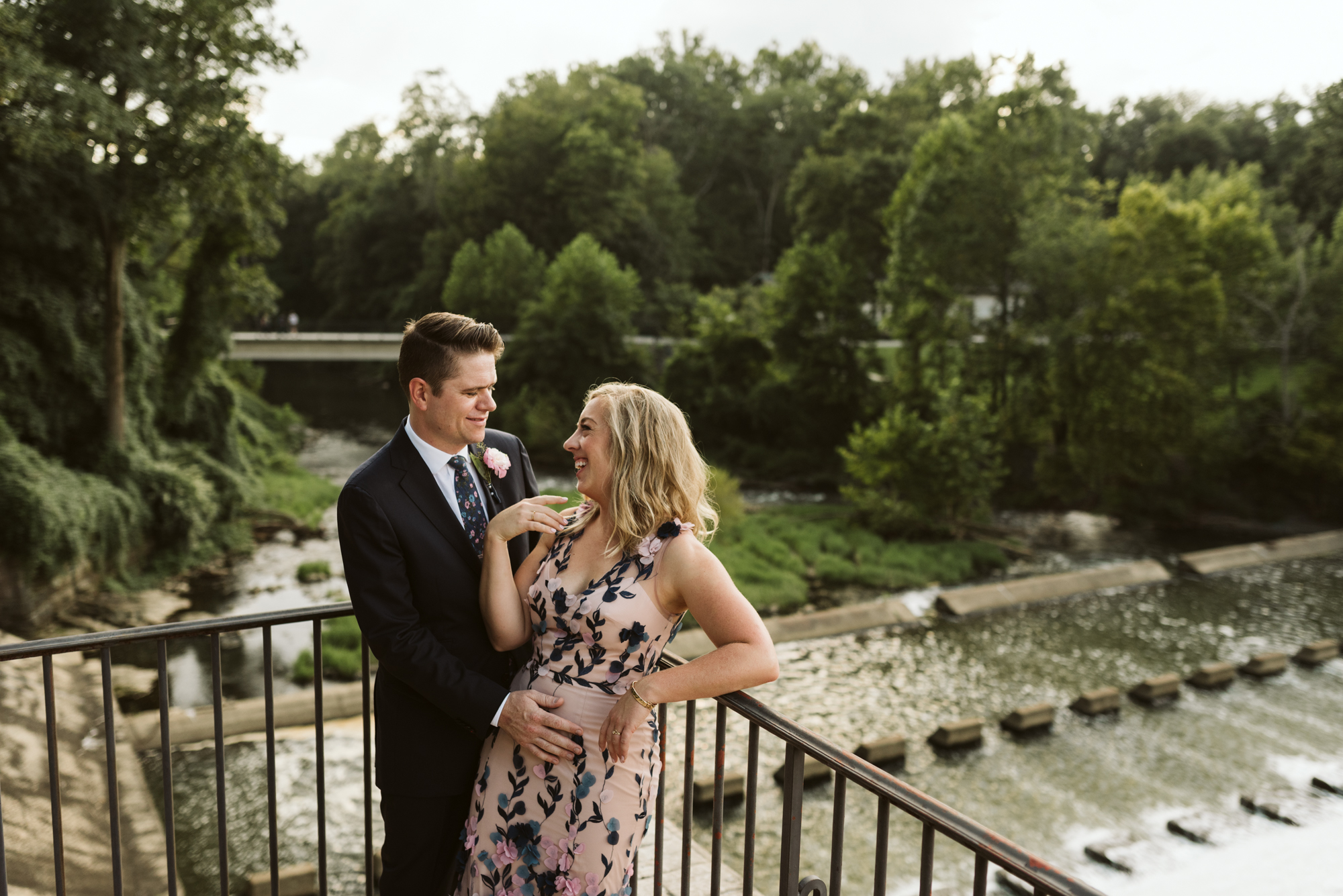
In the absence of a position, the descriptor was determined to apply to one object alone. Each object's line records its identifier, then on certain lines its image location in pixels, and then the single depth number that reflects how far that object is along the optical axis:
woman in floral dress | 2.11
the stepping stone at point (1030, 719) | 12.42
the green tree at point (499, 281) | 37.12
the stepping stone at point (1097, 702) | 13.12
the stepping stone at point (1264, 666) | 14.84
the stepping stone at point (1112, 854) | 9.34
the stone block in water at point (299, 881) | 6.86
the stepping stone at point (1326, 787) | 11.02
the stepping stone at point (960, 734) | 11.90
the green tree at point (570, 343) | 31.56
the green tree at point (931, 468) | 21.30
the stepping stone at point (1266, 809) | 10.33
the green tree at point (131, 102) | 12.88
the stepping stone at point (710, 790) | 10.12
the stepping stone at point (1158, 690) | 13.63
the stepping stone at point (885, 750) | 11.15
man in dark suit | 2.20
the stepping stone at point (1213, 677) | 14.32
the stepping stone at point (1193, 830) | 9.80
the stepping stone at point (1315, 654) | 15.46
